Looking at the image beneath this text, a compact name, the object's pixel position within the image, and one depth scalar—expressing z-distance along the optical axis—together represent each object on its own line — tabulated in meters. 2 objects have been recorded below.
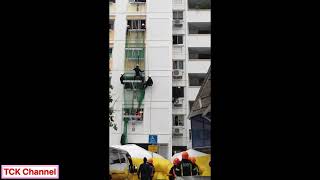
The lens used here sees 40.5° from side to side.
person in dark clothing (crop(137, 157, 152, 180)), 7.32
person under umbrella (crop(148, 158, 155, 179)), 7.41
